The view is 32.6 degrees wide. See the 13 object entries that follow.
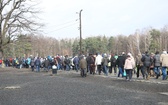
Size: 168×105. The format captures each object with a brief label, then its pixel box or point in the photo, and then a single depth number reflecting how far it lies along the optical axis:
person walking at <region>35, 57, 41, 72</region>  32.62
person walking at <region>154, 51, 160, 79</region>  17.73
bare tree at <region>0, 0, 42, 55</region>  43.19
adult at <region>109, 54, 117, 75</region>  23.26
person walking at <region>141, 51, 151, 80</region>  17.81
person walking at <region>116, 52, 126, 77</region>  19.56
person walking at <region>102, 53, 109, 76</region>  22.36
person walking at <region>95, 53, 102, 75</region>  23.28
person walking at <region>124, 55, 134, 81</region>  17.30
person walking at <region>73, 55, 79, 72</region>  28.58
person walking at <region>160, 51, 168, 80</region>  16.94
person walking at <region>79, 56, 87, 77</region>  21.52
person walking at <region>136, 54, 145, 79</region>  18.59
